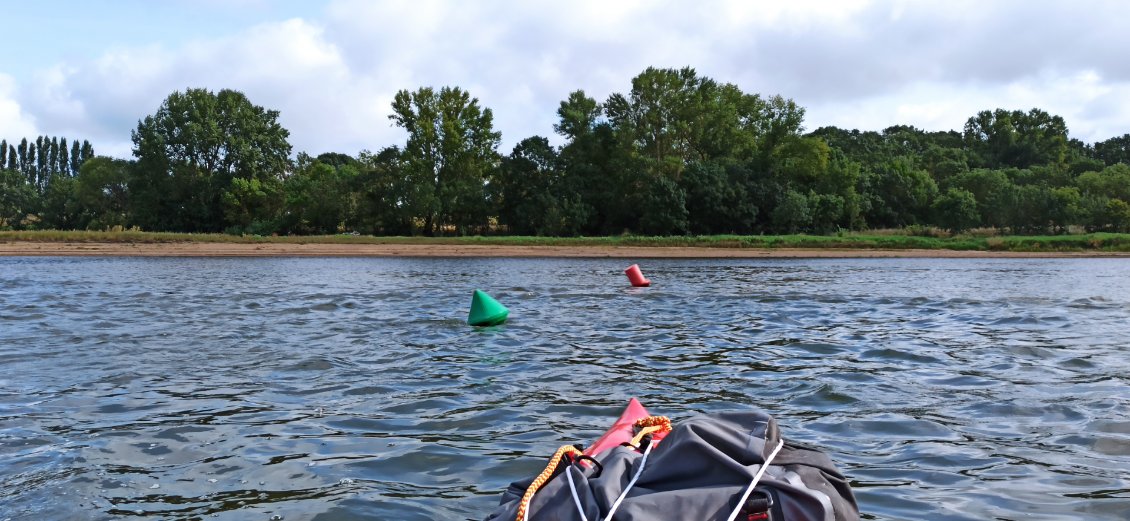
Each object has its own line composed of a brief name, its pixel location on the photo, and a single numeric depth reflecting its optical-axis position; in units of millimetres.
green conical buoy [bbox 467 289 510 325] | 15055
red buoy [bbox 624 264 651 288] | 25250
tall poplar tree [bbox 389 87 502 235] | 64750
